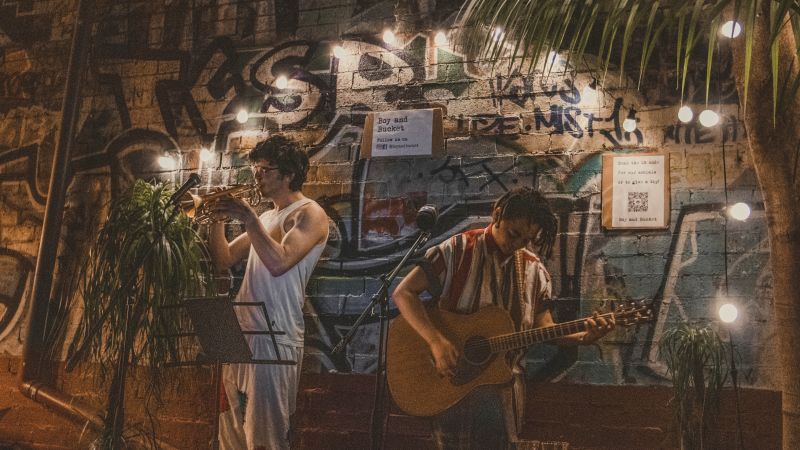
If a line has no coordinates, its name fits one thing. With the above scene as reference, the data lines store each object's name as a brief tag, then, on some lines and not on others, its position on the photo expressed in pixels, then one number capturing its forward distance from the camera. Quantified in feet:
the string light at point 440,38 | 14.34
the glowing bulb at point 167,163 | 15.61
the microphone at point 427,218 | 10.50
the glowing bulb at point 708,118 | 12.50
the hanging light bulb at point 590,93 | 13.30
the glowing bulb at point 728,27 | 6.79
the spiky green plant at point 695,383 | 10.53
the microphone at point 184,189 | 9.63
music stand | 9.02
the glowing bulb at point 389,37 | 14.70
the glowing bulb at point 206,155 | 15.40
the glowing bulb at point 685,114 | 12.64
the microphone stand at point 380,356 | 10.22
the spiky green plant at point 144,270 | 11.98
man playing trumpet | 10.60
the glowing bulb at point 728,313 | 11.82
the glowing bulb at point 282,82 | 15.21
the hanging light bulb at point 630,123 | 12.96
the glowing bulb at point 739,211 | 12.05
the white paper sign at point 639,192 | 12.51
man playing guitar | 10.63
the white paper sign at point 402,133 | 13.92
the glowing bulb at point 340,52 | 14.98
